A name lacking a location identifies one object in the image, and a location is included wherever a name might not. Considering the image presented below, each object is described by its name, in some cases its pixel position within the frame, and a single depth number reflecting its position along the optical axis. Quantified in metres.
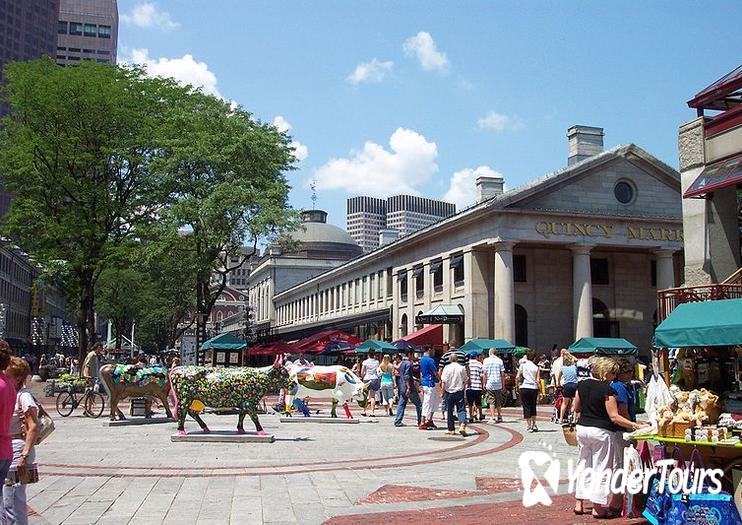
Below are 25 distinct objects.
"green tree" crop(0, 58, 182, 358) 33.19
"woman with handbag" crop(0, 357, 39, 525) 6.54
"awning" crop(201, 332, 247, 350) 36.31
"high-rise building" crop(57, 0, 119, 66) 180.25
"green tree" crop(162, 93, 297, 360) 34.06
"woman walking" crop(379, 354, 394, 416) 25.92
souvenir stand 8.02
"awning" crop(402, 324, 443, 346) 43.44
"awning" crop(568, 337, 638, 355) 28.39
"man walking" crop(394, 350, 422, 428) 21.03
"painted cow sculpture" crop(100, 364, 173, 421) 19.41
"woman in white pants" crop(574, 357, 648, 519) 8.48
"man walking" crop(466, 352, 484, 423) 20.30
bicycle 23.12
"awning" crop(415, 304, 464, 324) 44.16
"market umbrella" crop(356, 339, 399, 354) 36.91
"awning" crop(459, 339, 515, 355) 30.92
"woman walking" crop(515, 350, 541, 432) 19.23
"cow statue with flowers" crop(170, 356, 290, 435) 15.66
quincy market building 42.84
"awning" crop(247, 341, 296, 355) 42.13
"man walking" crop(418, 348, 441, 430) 19.86
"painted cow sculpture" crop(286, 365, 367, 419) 21.06
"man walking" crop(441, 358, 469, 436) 18.17
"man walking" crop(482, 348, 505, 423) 21.08
